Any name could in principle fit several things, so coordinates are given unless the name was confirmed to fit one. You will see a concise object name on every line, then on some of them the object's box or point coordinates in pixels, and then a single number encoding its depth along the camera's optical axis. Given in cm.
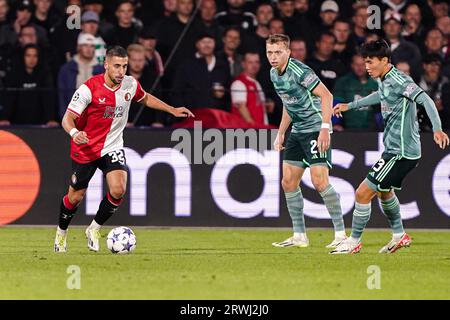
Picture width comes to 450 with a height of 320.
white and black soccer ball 1310
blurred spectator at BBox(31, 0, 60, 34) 1939
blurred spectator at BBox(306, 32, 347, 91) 1805
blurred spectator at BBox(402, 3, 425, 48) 1938
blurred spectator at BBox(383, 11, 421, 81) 1825
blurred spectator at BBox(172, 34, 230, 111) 1731
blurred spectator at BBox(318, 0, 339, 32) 1930
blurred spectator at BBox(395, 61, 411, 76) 1777
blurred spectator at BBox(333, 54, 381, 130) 1747
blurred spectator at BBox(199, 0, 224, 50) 1906
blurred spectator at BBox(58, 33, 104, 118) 1781
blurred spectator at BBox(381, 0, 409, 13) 2000
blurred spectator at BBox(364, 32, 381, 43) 1892
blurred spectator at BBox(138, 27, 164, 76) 1825
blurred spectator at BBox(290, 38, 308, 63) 1833
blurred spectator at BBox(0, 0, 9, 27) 1941
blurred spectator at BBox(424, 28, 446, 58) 1908
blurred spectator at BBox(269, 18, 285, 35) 1897
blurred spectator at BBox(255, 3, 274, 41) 1922
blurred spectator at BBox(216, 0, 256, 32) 1959
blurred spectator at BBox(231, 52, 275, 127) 1742
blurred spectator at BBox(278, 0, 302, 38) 1912
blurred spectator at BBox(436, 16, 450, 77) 1925
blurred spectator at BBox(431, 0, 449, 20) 1997
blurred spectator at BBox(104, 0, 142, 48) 1872
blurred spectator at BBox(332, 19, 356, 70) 1880
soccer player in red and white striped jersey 1320
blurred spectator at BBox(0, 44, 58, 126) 1734
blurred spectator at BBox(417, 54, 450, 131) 1770
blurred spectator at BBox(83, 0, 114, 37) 1903
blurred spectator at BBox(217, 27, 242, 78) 1850
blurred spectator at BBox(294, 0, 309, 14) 1966
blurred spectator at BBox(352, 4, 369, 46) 1930
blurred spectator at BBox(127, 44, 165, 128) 1777
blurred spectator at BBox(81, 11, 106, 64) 1823
